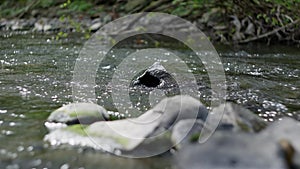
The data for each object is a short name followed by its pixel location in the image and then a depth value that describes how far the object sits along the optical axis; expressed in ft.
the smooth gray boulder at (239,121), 9.35
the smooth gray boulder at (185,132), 9.35
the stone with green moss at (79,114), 11.09
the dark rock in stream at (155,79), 16.38
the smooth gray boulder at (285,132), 8.40
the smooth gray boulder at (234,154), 7.76
